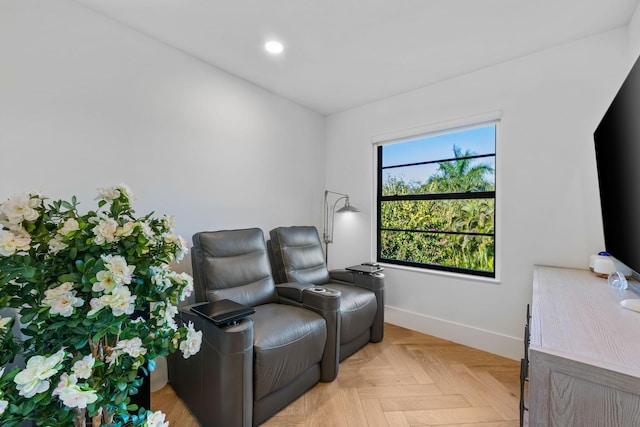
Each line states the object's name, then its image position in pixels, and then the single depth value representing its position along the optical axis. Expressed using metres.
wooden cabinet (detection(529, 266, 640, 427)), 0.74
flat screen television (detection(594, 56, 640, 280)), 1.09
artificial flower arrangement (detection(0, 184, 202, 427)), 0.73
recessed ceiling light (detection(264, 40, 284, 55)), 2.10
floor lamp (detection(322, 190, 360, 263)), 3.44
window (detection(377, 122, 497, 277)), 2.56
